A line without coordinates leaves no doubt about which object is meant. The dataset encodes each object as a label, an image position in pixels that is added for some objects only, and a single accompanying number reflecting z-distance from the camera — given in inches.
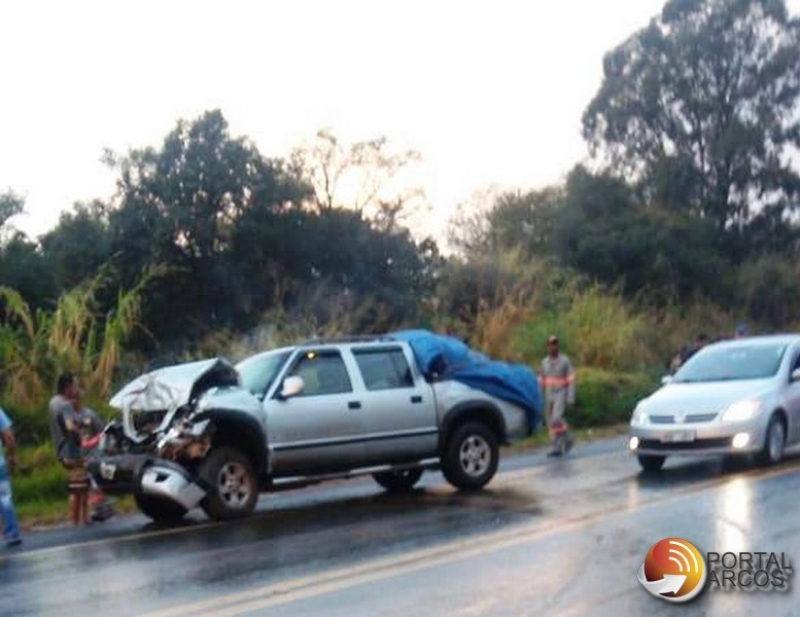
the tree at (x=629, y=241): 1646.2
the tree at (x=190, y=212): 1065.5
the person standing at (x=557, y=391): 740.0
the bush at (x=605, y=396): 976.3
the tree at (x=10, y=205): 1141.7
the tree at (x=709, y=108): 1919.3
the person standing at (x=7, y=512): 473.7
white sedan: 568.1
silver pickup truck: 487.8
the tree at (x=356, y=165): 1322.6
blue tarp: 566.9
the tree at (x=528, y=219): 1829.8
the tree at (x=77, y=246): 1034.1
